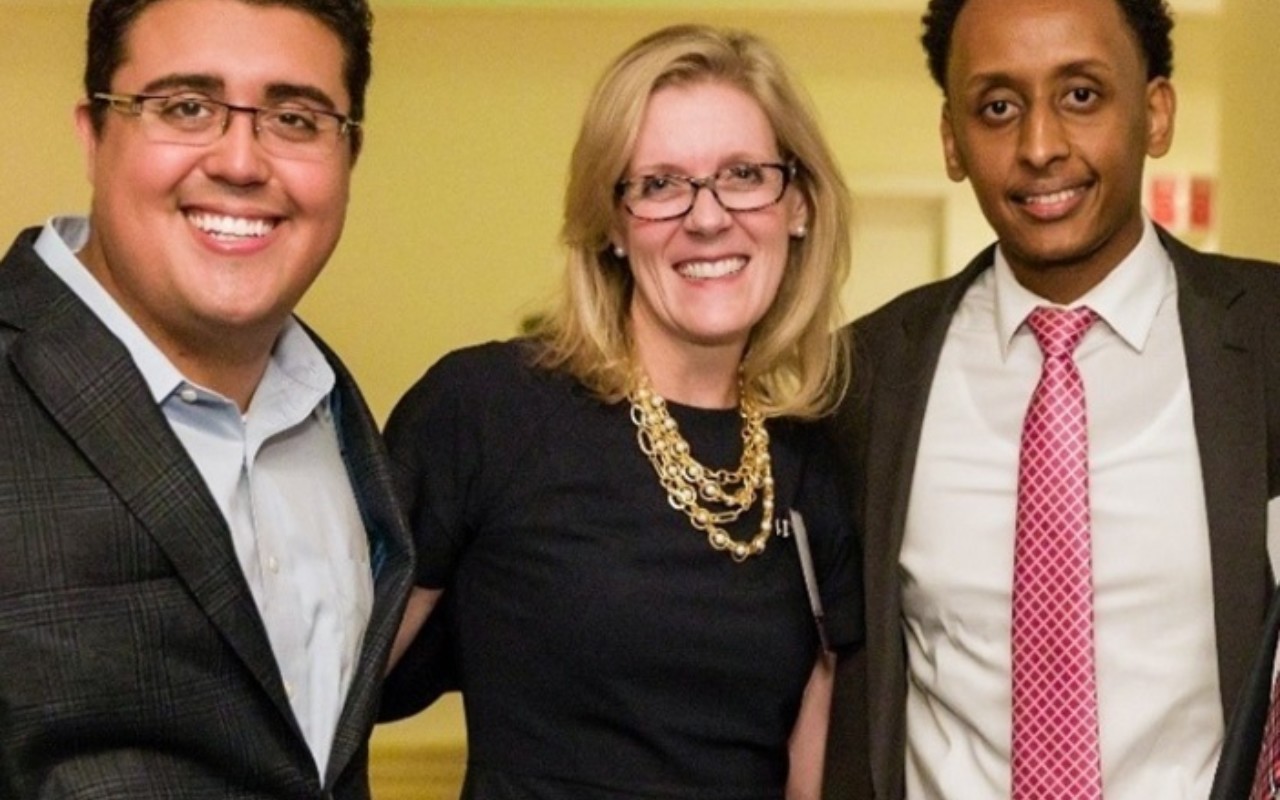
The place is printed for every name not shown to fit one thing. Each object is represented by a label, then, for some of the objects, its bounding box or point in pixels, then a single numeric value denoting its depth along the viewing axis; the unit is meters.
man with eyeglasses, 1.62
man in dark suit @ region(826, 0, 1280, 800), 2.10
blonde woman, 2.16
